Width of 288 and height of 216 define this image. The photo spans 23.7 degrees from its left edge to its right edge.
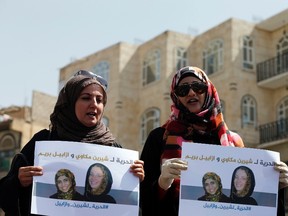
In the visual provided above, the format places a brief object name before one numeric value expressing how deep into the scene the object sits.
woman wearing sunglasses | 4.55
